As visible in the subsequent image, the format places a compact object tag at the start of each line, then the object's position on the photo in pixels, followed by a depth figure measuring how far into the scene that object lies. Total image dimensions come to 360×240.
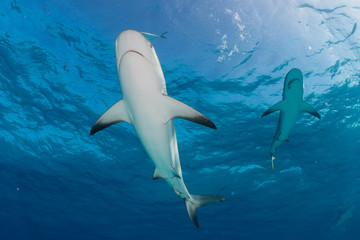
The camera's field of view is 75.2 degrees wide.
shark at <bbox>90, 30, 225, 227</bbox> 2.68
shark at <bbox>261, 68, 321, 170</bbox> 6.02
